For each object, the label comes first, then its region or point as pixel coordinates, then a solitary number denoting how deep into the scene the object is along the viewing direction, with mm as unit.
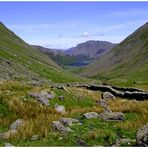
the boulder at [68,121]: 11294
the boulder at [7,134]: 9545
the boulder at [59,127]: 10339
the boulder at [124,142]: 8900
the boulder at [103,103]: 16779
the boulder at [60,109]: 13671
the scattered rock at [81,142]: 9244
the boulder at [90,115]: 12535
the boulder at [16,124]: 10599
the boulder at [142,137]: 8480
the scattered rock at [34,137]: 9433
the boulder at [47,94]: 14969
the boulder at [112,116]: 12054
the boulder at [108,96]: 19201
